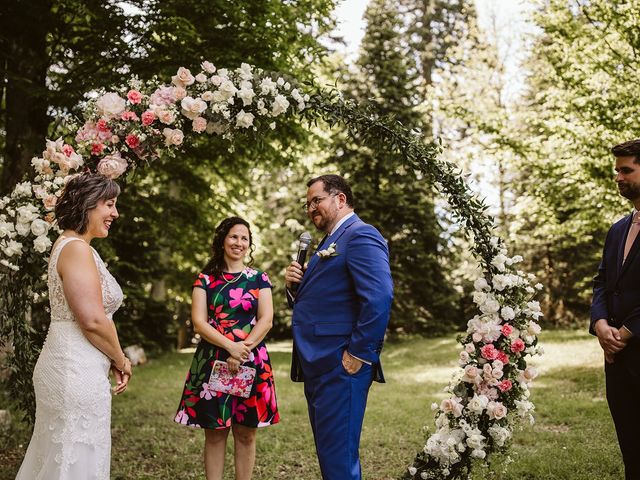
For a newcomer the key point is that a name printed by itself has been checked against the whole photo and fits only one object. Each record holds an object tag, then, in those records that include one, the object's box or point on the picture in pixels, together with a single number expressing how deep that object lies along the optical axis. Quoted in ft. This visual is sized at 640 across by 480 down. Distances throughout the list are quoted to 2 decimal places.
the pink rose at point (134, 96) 15.35
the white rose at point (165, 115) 15.23
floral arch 14.29
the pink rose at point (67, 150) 15.02
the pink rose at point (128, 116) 15.24
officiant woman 13.93
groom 11.18
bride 9.95
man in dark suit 11.35
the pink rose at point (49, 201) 14.71
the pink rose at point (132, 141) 15.23
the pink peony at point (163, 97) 15.44
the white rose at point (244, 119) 15.55
